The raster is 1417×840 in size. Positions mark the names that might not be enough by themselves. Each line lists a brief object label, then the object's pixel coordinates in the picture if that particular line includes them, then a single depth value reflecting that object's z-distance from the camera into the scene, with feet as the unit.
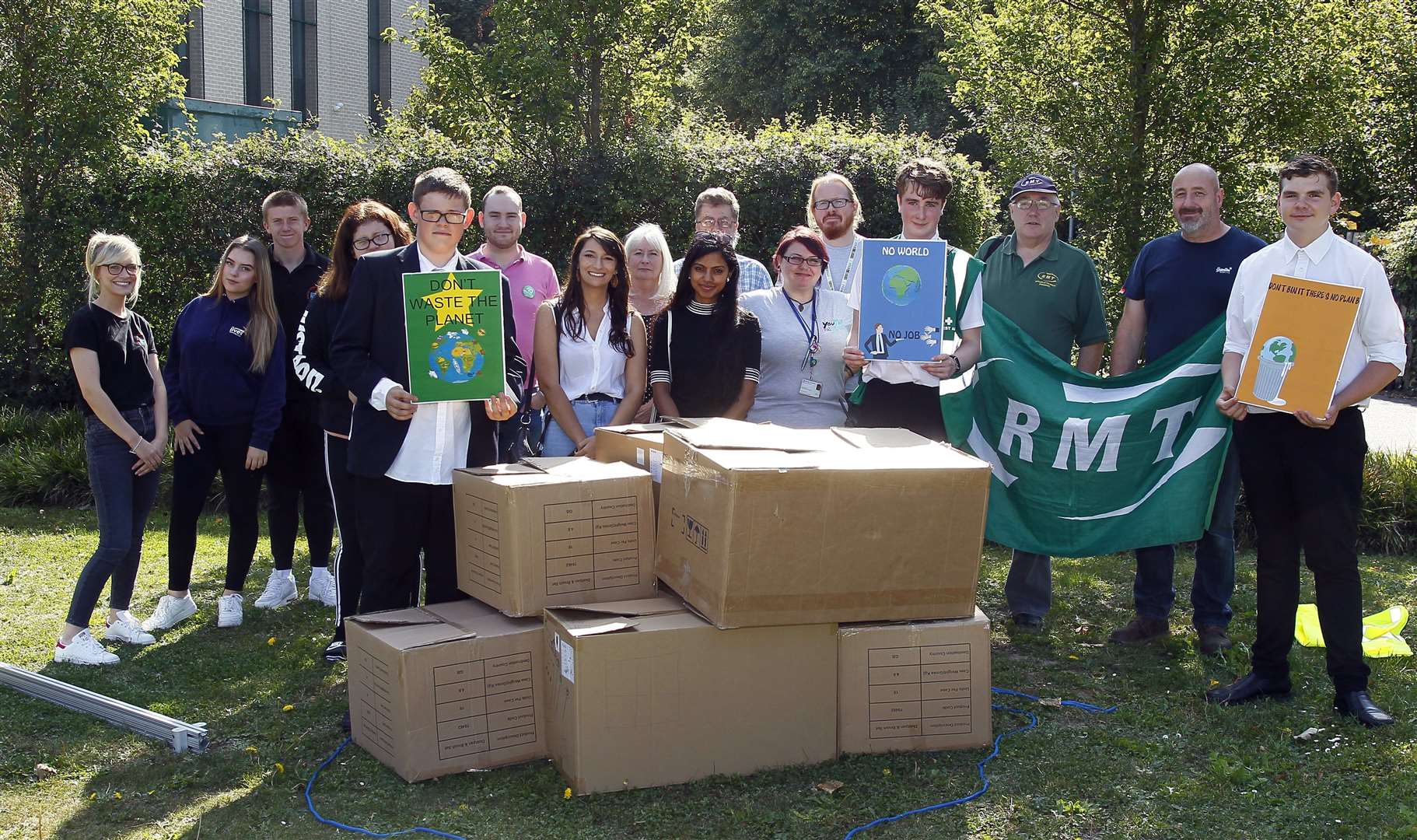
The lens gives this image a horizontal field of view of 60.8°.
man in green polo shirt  18.28
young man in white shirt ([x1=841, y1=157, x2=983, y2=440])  17.93
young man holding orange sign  14.44
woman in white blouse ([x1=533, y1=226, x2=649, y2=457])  17.08
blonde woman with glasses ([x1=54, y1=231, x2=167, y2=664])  17.52
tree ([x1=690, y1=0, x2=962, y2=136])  86.99
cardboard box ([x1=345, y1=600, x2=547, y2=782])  13.12
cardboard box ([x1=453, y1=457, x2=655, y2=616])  13.50
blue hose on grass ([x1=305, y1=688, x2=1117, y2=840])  12.14
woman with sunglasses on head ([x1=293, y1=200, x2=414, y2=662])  15.86
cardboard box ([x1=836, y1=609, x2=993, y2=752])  13.80
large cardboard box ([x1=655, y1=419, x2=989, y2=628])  12.57
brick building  85.97
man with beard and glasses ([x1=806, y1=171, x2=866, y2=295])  19.80
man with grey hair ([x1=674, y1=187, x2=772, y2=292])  20.18
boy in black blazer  14.28
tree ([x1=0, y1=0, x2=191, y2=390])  33.88
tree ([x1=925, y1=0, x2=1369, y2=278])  27.07
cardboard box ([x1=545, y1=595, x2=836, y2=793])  12.75
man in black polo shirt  20.07
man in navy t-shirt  17.67
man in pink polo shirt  19.42
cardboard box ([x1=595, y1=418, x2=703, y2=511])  14.54
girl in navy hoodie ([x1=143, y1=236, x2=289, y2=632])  19.21
